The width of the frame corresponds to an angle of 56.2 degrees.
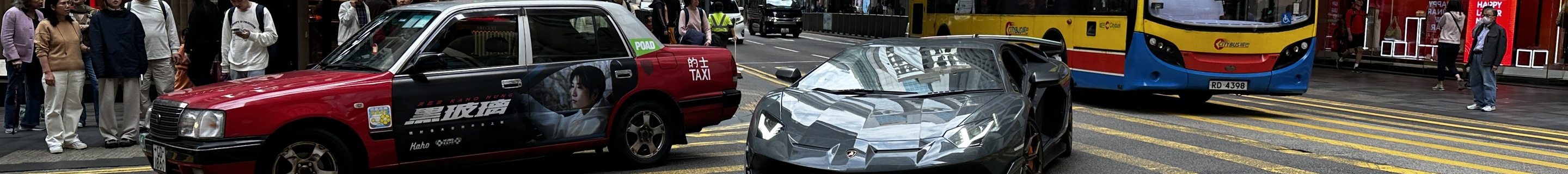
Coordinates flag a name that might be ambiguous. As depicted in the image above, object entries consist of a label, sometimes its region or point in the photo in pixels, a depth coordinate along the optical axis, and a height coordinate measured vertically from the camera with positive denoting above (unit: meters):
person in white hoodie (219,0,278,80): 8.92 -0.54
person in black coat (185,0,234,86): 9.30 -0.53
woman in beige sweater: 8.87 -0.74
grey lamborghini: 6.48 -0.69
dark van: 39.50 -1.38
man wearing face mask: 13.95 -0.75
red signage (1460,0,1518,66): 21.09 -0.53
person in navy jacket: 8.95 -0.63
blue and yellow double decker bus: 13.03 -0.64
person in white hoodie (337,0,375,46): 11.29 -0.47
